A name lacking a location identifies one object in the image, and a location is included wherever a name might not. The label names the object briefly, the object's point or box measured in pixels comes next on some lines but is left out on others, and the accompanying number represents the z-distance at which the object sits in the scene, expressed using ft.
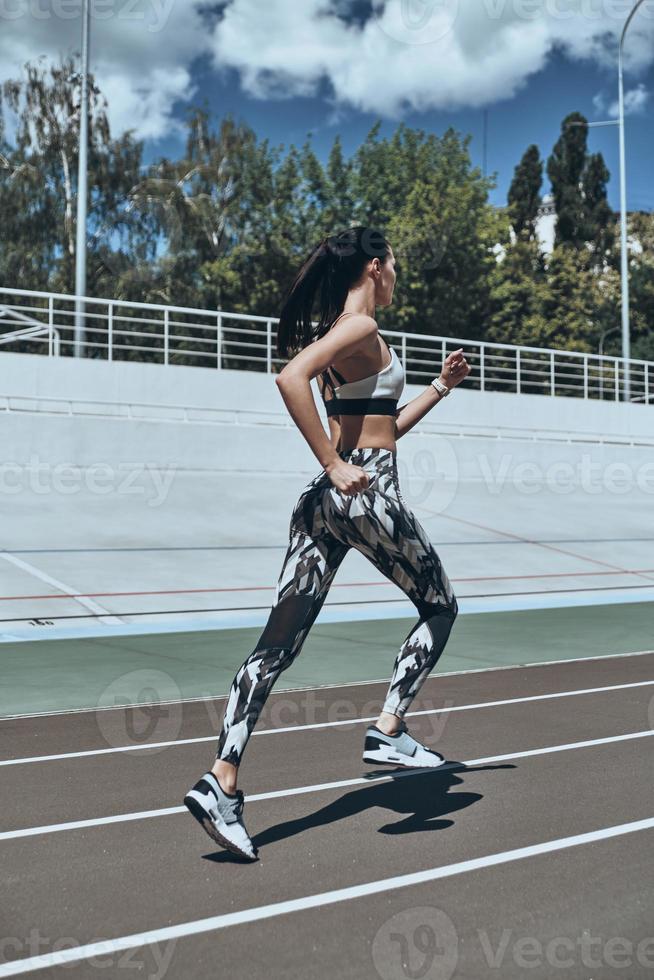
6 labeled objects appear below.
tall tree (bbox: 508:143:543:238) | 231.09
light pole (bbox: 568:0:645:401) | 107.30
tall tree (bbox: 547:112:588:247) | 217.56
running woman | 13.29
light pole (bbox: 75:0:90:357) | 85.56
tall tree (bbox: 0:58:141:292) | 140.46
